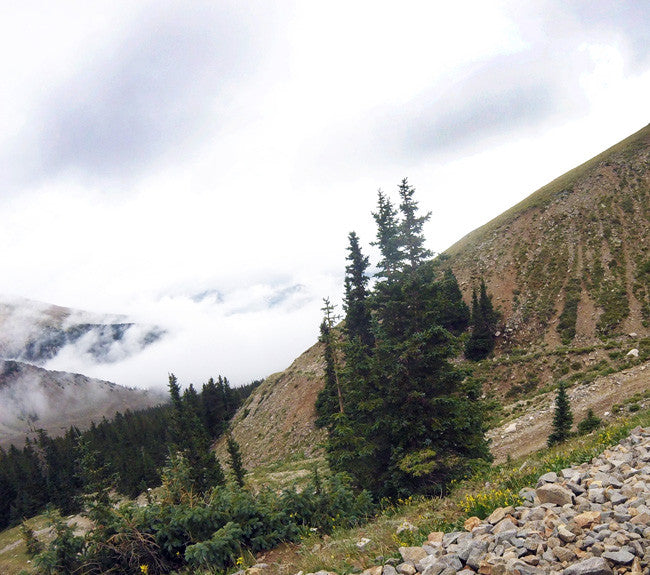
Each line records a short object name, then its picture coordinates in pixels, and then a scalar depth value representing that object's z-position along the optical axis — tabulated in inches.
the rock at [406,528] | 286.5
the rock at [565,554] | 194.0
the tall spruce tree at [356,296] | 1549.0
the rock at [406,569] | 223.3
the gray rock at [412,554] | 236.1
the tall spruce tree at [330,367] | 1068.4
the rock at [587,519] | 216.1
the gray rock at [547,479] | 289.9
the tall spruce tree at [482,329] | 1771.7
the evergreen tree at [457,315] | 1886.1
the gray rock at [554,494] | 249.4
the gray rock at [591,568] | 175.8
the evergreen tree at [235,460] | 1539.9
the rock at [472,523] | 256.6
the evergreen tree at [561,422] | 768.3
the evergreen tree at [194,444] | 1659.3
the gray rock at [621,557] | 177.8
